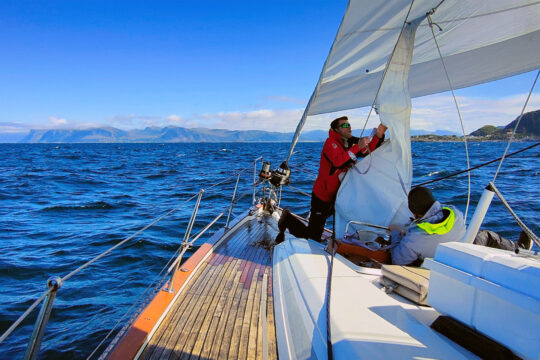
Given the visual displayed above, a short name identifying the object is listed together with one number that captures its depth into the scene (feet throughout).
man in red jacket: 10.94
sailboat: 4.53
